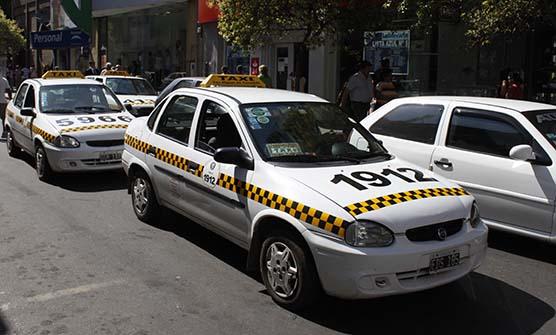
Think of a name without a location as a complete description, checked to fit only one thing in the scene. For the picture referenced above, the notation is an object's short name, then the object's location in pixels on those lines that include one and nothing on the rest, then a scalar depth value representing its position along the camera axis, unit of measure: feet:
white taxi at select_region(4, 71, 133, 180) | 28.84
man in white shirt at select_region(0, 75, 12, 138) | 50.67
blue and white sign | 95.91
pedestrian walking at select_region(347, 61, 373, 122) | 38.65
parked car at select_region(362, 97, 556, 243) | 18.38
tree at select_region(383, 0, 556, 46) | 27.68
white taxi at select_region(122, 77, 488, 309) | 13.21
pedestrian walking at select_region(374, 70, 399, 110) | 39.09
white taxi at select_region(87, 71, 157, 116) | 46.88
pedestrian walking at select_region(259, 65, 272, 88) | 44.28
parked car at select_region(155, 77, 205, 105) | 45.55
